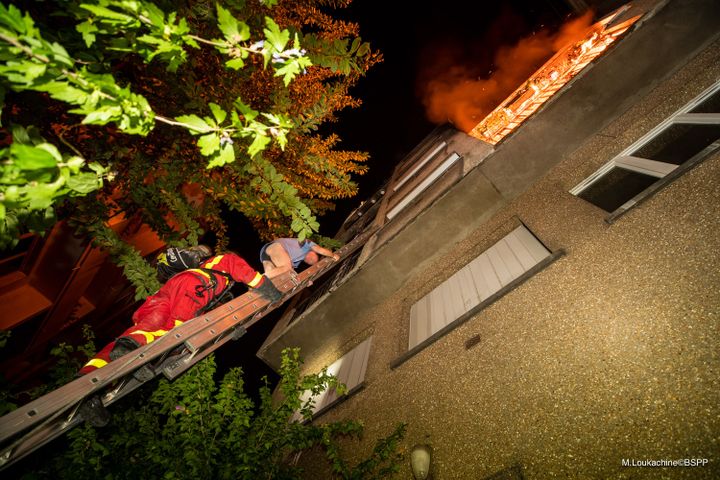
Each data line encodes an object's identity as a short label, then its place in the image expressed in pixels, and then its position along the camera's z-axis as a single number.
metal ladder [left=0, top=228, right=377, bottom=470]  1.69
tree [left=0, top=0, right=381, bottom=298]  1.21
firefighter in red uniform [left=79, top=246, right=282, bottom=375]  3.10
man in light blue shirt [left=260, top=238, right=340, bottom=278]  4.52
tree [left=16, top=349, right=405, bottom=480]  3.21
